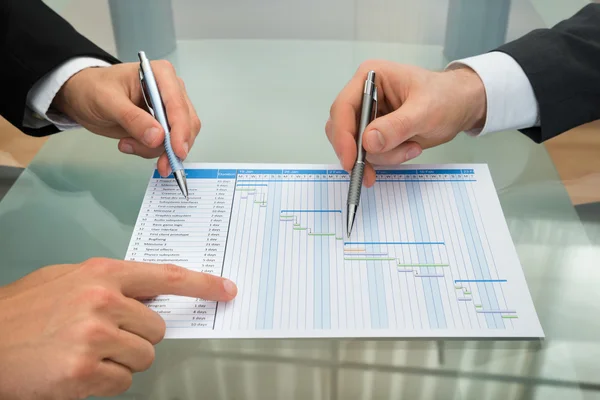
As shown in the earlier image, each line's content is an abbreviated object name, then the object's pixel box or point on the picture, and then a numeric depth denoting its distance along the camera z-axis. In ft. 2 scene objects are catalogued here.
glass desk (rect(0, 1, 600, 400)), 1.75
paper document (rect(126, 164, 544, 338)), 1.79
